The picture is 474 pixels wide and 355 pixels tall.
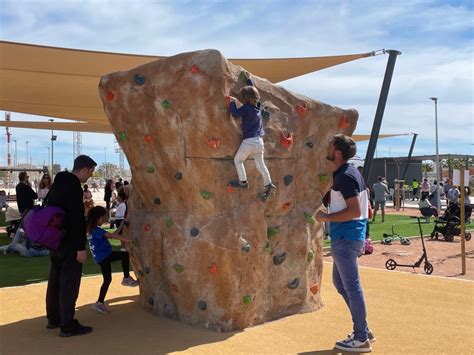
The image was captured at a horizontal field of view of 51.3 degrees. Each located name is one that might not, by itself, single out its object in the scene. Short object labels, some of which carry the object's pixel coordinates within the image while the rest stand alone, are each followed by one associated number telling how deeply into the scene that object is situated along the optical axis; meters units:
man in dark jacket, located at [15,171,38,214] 10.06
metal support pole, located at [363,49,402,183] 11.58
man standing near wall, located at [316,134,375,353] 3.82
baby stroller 11.72
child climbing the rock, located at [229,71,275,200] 4.48
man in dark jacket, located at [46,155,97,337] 4.29
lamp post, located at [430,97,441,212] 18.59
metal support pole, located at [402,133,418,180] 29.83
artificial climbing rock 4.54
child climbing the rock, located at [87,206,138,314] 5.09
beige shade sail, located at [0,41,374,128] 8.29
